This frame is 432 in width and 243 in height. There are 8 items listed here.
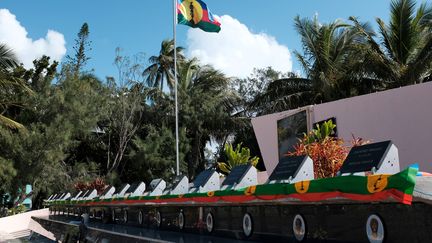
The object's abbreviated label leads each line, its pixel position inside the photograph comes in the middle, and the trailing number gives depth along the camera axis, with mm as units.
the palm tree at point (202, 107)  32094
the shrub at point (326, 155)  9836
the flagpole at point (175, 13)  22156
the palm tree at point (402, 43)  21422
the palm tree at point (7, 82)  20420
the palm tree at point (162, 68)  35094
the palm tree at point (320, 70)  24750
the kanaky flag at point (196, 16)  22219
